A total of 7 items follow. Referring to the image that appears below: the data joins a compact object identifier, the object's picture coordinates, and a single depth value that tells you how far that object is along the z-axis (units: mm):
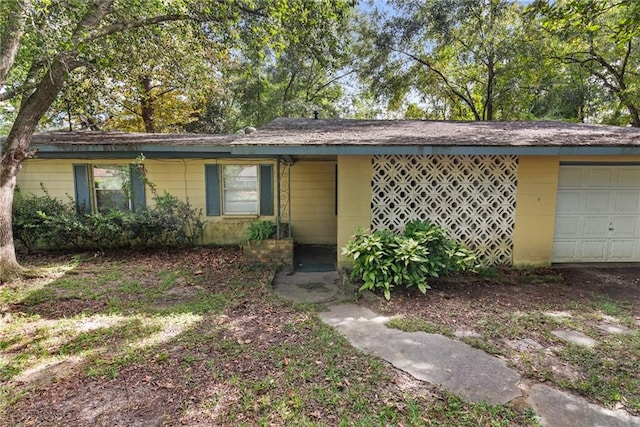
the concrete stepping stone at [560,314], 4539
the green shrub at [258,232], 6750
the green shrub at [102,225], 7828
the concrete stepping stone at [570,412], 2588
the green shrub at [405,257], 5184
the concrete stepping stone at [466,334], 3997
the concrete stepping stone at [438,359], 3016
